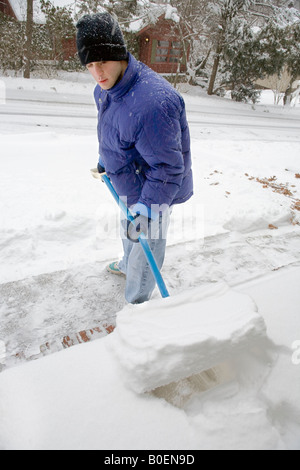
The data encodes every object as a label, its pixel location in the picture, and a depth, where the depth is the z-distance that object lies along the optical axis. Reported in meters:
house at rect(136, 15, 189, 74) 15.16
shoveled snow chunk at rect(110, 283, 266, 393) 0.97
